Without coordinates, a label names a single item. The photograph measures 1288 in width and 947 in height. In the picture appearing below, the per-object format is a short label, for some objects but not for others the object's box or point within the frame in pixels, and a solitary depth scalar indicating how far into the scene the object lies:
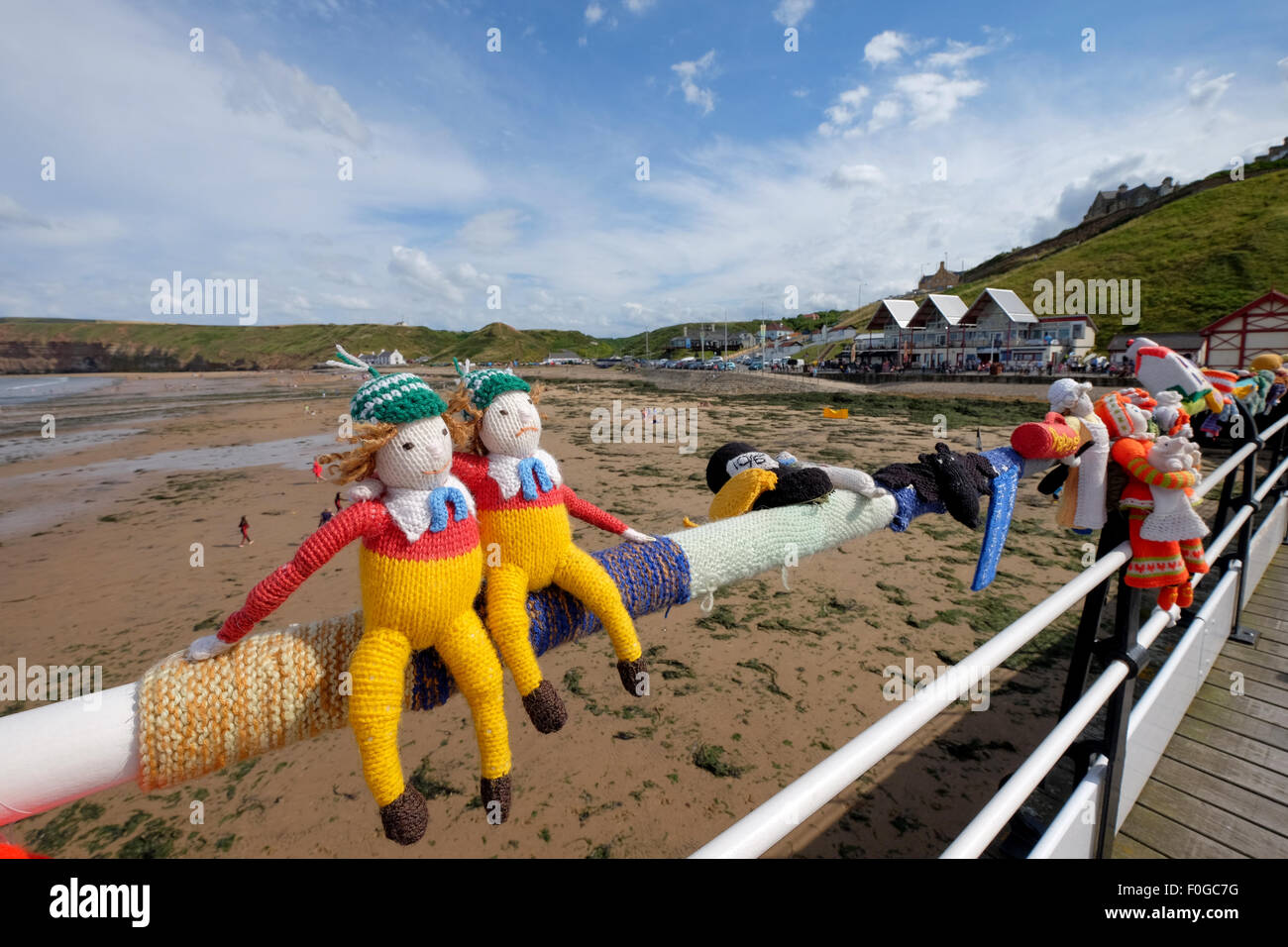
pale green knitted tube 1.59
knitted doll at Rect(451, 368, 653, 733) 1.31
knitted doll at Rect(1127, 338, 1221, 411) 2.69
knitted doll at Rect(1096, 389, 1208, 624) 2.02
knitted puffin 1.82
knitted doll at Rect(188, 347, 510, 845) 1.12
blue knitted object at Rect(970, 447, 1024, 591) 2.08
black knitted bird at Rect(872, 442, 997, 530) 1.97
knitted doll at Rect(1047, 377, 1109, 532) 2.16
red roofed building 21.22
